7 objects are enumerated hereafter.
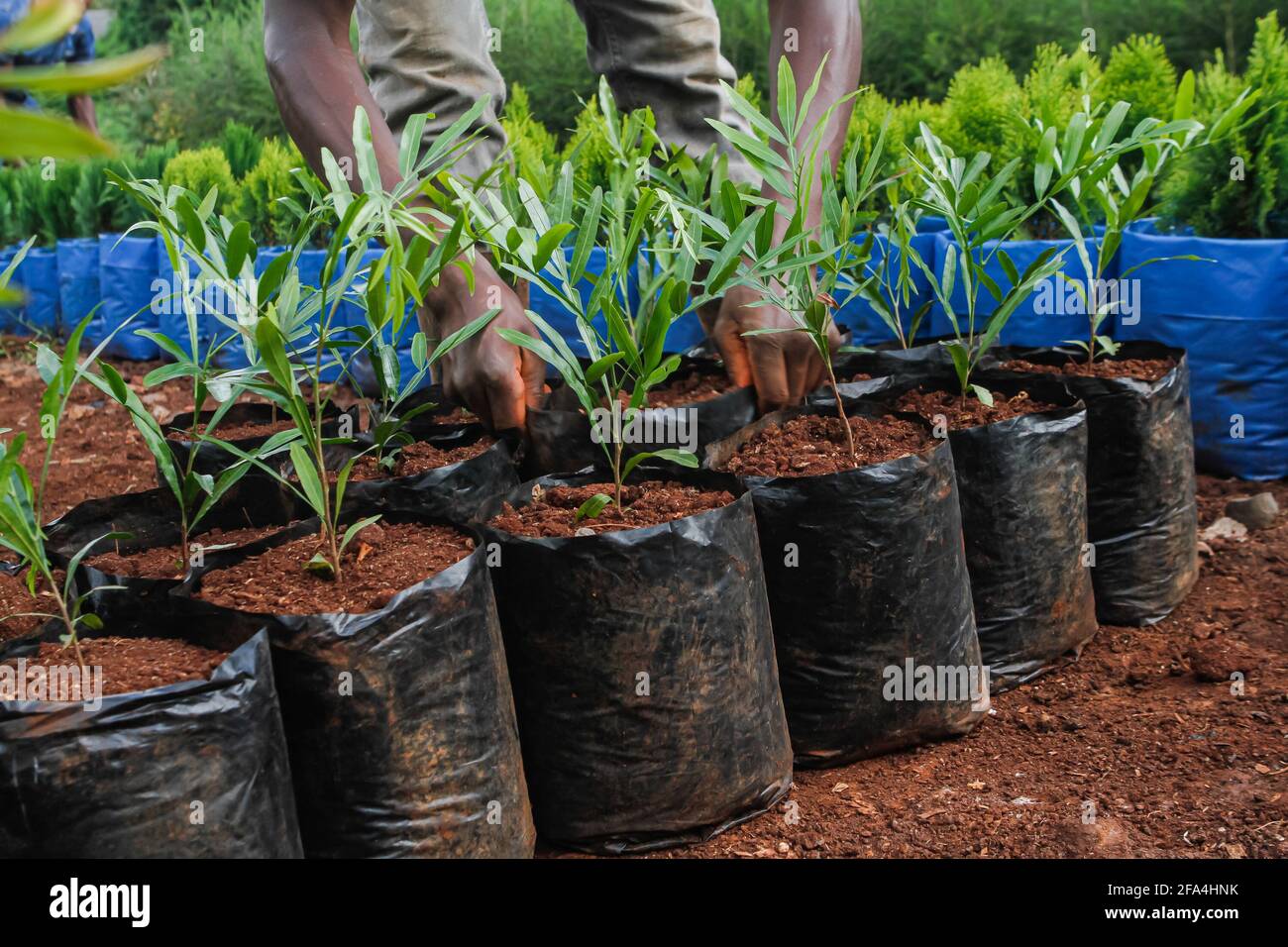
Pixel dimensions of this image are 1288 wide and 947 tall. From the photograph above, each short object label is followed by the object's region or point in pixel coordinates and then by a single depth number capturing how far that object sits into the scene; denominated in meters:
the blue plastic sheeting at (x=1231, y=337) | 2.96
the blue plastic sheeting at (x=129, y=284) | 5.26
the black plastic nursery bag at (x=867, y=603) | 1.99
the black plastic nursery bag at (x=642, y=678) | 1.75
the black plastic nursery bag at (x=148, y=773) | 1.32
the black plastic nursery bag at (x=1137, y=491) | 2.48
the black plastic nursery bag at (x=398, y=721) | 1.56
